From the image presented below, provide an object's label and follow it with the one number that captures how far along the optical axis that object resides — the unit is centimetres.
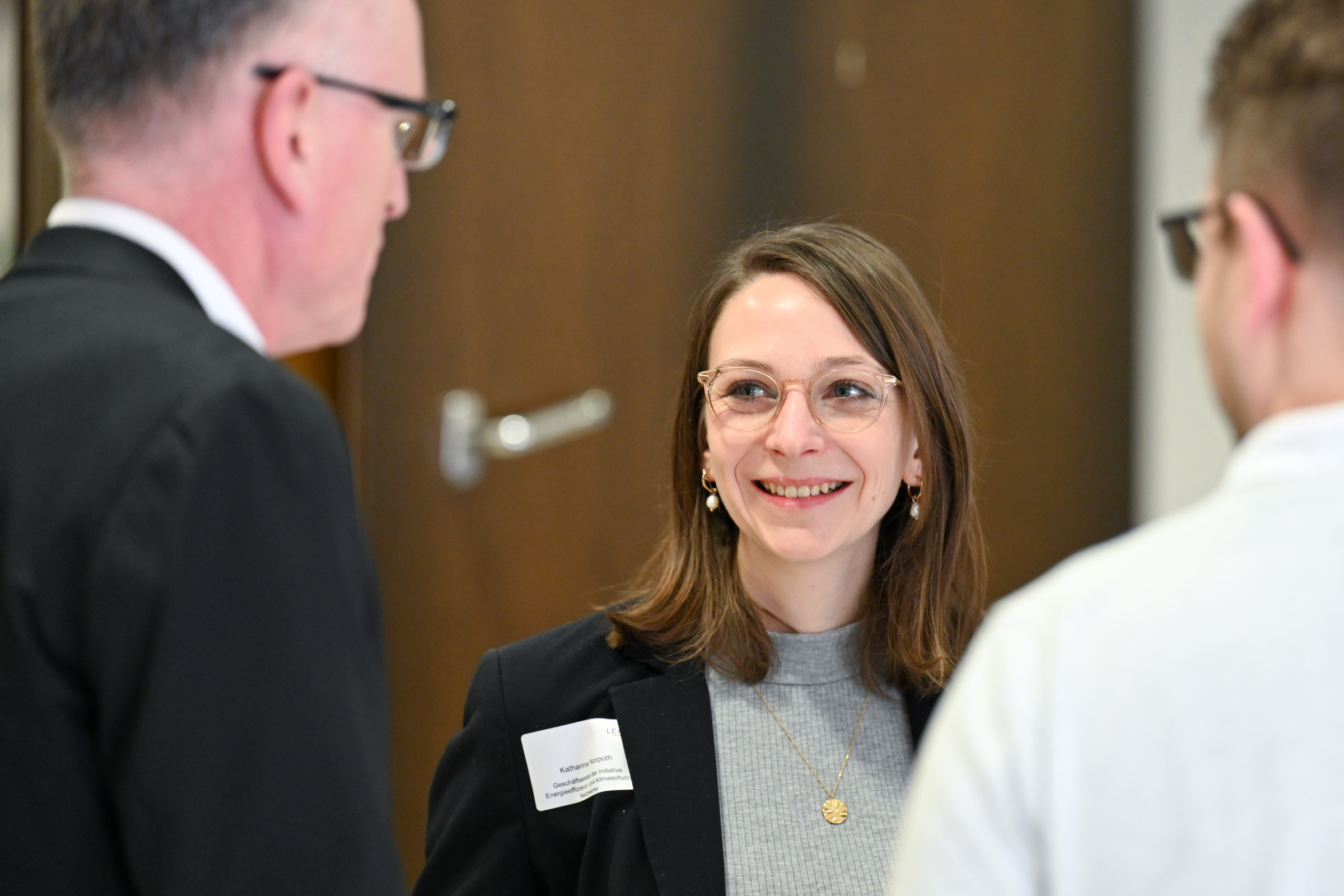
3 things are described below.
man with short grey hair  244
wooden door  336
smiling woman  284
